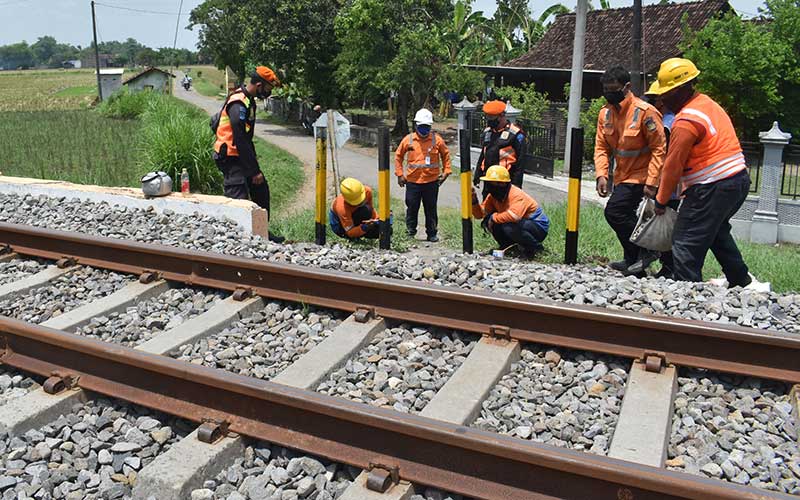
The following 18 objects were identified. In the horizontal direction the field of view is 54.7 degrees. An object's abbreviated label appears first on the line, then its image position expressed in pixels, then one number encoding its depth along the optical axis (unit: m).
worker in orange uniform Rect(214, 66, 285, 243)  7.85
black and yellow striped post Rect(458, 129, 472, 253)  7.82
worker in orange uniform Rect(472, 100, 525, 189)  9.30
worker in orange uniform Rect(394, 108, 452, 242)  9.56
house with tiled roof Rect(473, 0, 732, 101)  27.25
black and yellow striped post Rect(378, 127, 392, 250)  7.86
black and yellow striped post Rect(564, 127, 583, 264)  6.93
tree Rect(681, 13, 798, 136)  21.34
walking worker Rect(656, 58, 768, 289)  5.53
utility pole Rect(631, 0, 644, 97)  21.26
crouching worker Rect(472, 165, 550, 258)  7.54
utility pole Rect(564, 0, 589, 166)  18.94
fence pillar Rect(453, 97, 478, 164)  16.77
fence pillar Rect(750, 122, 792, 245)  13.05
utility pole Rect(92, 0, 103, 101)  48.05
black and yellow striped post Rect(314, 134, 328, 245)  8.07
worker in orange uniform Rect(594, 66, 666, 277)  6.59
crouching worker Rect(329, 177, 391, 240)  8.12
